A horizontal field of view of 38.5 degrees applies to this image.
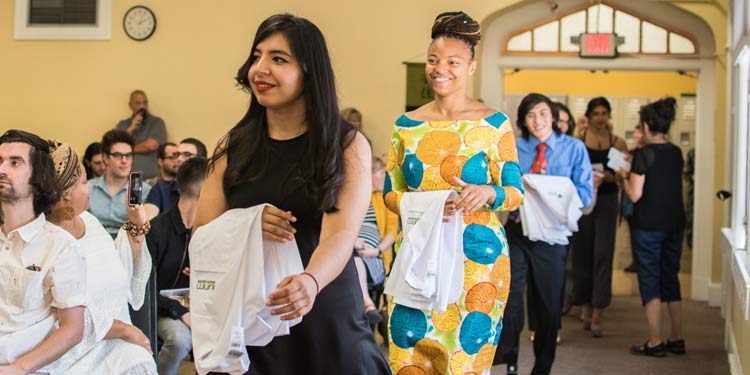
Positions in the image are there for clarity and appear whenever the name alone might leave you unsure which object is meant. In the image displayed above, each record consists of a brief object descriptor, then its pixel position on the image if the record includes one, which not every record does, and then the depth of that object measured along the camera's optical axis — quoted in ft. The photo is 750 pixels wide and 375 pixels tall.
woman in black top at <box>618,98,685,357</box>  21.93
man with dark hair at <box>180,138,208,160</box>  20.54
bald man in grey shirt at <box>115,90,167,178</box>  32.45
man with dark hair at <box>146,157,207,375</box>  15.47
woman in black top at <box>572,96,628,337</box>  25.54
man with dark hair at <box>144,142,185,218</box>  19.85
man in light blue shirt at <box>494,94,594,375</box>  17.40
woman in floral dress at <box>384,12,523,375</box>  12.58
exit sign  32.40
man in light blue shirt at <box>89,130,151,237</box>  19.48
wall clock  33.53
